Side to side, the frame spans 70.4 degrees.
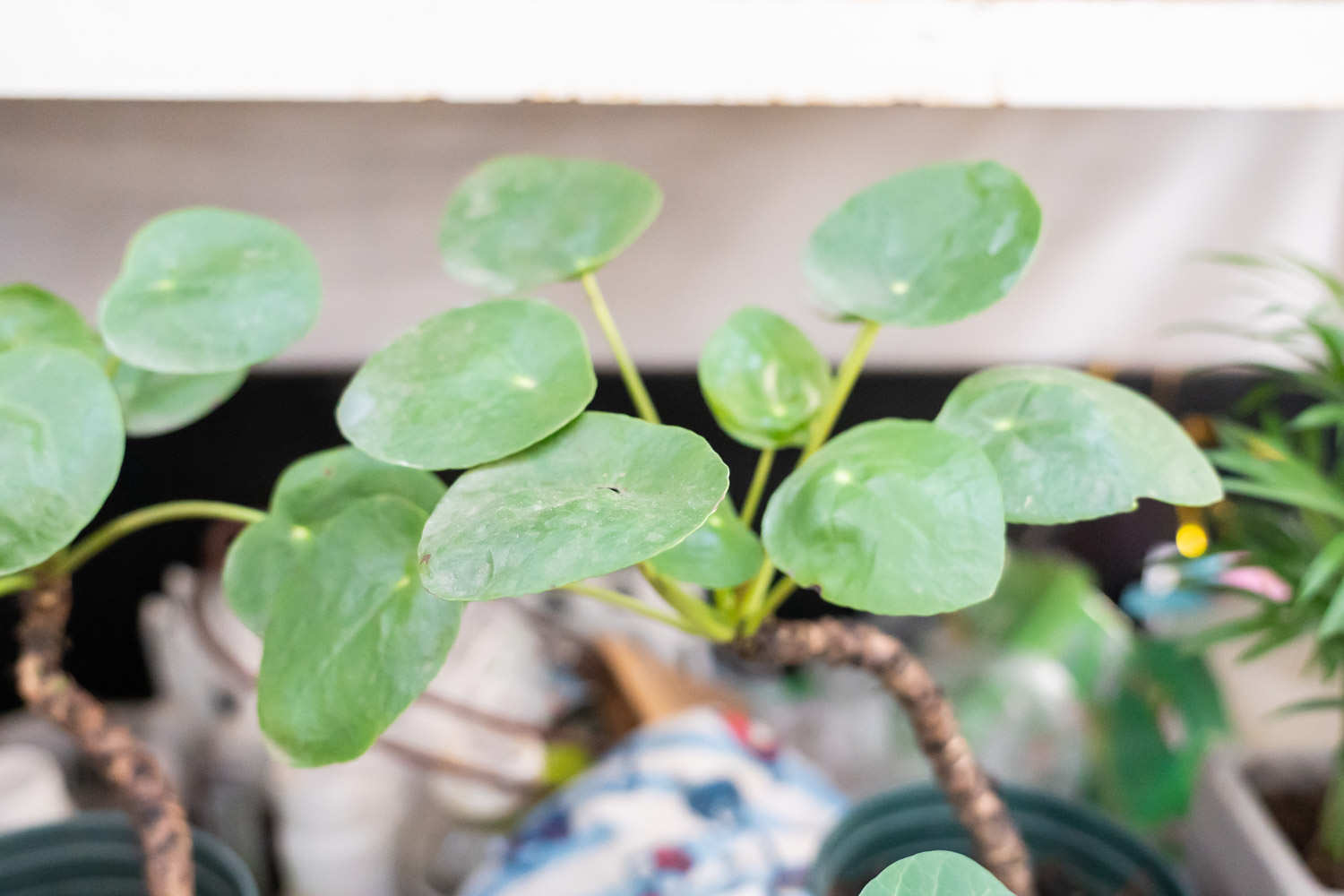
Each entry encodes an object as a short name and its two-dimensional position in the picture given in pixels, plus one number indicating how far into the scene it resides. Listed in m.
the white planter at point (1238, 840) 0.67
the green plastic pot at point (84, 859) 0.58
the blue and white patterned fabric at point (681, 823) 0.68
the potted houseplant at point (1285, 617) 0.63
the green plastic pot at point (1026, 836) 0.59
